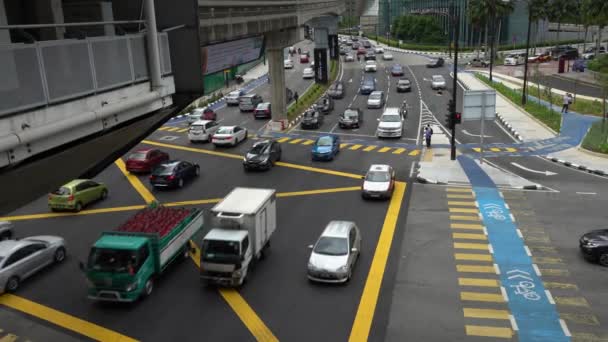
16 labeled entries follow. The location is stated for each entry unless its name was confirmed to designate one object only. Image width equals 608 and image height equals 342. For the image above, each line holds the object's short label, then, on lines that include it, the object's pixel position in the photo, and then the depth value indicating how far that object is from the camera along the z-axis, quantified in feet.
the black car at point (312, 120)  169.58
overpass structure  36.04
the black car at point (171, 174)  108.37
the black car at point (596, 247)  70.64
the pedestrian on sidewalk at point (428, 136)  139.64
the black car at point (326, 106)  191.19
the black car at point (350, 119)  167.12
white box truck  66.28
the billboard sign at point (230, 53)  114.62
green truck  62.08
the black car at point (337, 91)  221.05
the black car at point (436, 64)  302.25
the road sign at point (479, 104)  119.34
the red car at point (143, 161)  121.49
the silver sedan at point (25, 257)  68.18
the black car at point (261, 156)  121.19
